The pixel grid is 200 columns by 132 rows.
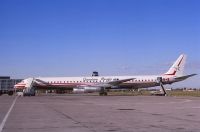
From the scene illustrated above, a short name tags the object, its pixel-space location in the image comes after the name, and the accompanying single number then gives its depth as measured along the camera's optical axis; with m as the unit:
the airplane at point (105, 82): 76.62
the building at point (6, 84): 118.12
